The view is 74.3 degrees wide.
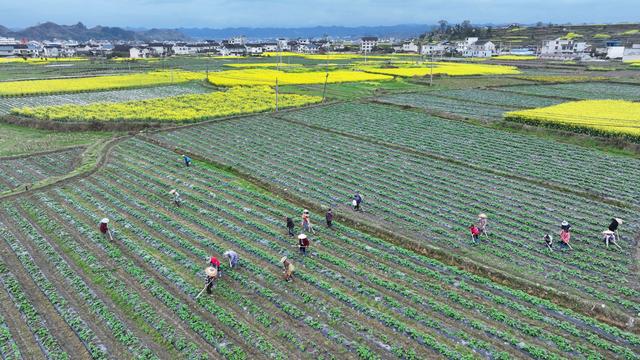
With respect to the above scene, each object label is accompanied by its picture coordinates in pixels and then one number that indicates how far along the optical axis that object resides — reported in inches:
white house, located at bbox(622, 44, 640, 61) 4404.5
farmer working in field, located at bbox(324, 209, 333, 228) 746.8
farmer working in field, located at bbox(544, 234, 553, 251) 681.0
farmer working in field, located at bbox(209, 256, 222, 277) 580.1
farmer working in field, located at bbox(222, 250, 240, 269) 611.5
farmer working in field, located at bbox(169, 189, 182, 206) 825.5
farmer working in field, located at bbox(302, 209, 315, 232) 713.0
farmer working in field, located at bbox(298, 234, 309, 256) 642.2
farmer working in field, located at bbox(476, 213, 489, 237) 708.7
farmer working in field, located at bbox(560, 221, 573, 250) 678.5
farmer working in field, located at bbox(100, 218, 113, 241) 683.4
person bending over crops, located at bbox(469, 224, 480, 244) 691.7
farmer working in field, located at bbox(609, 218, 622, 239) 685.3
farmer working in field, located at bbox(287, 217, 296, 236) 696.4
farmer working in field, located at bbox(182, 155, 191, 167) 1079.6
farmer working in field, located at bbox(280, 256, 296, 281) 578.6
